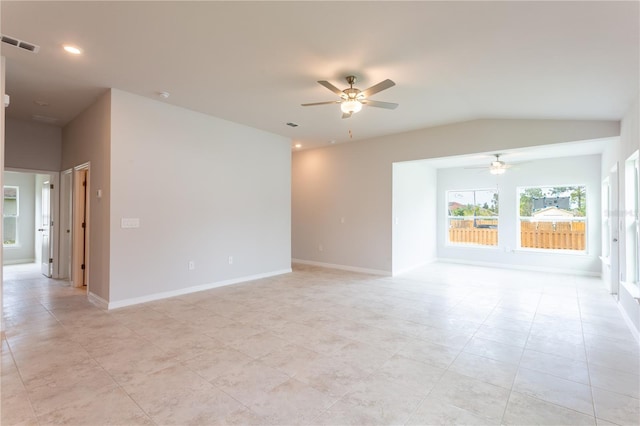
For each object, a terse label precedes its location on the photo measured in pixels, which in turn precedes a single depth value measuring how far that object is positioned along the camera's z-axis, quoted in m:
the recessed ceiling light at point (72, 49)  2.99
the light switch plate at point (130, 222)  4.21
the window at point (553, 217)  6.96
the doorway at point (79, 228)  5.44
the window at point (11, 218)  7.96
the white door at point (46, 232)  6.19
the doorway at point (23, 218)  7.93
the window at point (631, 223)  3.81
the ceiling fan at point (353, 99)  3.27
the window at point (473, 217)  8.00
